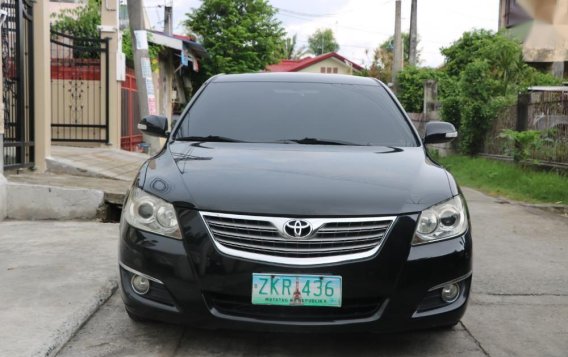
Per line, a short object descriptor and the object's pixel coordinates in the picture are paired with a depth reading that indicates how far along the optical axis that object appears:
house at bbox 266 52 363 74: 57.44
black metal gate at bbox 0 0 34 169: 7.58
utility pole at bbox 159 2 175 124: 19.21
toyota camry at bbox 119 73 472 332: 3.00
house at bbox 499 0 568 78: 18.83
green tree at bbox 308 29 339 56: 98.56
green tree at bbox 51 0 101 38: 13.26
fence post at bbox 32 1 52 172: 8.24
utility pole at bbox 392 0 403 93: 28.31
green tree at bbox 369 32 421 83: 42.38
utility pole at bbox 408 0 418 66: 27.45
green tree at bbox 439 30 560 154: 14.75
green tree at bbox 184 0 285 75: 29.36
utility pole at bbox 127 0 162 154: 9.52
